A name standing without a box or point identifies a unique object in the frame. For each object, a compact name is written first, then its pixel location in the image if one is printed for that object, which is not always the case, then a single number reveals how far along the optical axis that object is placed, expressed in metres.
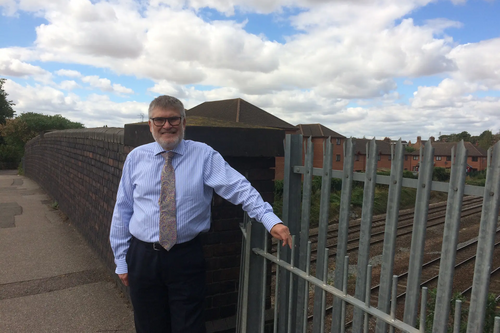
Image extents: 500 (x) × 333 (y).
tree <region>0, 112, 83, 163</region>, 39.75
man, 2.32
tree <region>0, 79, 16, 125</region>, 45.02
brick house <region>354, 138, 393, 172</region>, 40.12
